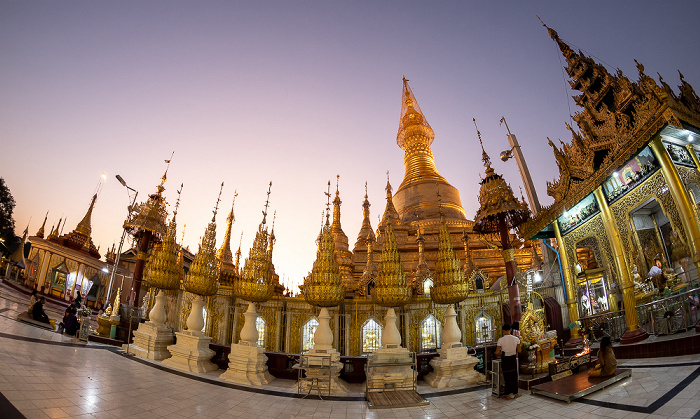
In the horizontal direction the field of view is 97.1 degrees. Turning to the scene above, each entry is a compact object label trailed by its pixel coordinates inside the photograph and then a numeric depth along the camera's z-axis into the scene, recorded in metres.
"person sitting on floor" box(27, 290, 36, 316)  12.36
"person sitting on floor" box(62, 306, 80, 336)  11.33
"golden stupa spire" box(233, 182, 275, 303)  9.38
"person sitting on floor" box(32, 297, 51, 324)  12.09
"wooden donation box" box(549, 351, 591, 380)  7.01
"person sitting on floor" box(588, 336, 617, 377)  5.76
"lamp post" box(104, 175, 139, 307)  13.10
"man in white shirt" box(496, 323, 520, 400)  6.05
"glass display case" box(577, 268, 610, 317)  12.20
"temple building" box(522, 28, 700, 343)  8.58
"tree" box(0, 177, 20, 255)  23.05
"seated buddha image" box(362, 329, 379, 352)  11.34
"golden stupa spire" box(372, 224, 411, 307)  8.78
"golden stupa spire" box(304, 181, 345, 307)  8.88
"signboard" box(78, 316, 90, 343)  10.36
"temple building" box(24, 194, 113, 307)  24.16
